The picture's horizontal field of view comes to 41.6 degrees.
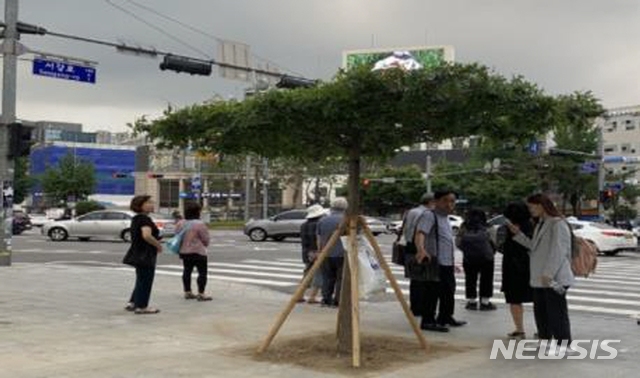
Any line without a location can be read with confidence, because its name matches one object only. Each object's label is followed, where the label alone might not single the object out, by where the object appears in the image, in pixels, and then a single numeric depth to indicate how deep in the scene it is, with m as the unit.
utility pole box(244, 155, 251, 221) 70.81
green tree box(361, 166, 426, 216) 85.81
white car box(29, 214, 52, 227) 64.35
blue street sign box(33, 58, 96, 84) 20.88
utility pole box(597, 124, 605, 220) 47.57
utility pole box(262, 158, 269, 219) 73.06
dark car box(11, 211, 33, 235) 47.84
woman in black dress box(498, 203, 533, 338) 9.81
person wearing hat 13.55
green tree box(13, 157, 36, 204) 80.30
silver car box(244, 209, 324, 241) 37.47
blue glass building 123.12
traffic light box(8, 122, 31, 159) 19.98
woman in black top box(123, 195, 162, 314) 12.00
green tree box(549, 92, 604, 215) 66.44
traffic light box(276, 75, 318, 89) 21.88
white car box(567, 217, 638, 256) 31.34
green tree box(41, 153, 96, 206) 87.81
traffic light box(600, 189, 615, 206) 44.69
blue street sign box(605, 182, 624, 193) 57.50
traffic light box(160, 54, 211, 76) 21.12
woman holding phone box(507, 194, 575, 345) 8.65
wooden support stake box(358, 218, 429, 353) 8.79
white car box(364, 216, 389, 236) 48.00
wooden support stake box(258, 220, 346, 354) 8.80
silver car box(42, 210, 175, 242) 35.38
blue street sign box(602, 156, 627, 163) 48.28
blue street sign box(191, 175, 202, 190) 79.85
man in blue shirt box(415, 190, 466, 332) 10.23
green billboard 106.50
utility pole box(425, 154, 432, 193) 67.64
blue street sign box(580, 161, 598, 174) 53.59
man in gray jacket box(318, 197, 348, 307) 12.68
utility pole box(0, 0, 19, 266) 20.25
